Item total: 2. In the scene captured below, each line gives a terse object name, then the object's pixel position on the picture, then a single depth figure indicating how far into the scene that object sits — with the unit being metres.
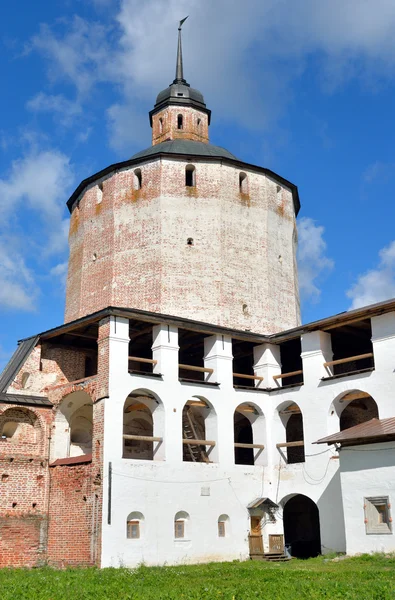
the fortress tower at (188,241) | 26.56
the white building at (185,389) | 19.94
